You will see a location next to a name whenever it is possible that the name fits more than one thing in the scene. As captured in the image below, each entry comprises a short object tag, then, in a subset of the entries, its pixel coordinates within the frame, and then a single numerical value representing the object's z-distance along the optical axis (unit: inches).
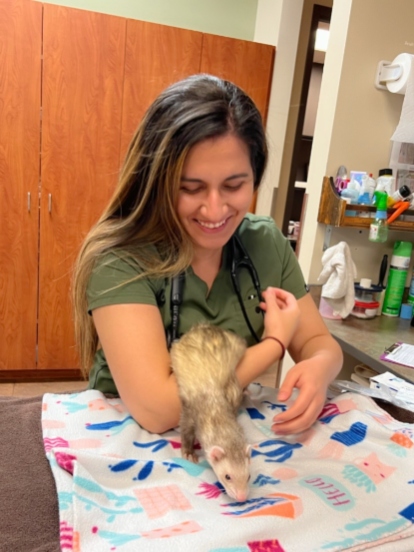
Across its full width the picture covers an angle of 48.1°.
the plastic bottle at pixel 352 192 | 84.8
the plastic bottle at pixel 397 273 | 89.3
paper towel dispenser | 78.6
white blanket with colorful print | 25.4
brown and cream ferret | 35.5
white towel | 84.4
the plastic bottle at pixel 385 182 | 85.4
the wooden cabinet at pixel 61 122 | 112.3
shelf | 83.5
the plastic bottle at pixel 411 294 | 91.4
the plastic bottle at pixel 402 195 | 85.8
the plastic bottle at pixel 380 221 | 83.7
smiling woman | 39.5
